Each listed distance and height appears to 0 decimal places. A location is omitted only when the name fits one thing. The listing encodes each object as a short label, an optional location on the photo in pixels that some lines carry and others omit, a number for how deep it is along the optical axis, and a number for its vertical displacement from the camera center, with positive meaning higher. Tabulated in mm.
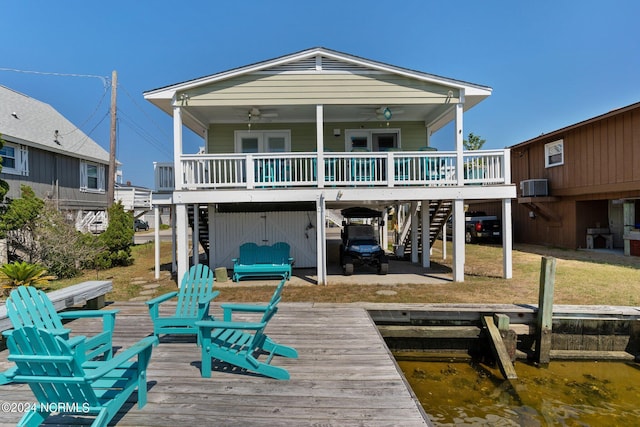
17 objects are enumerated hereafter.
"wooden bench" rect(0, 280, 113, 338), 4537 -1272
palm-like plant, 8435 -1385
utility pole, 16328 +3796
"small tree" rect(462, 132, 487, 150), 42656 +8834
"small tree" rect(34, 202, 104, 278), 11016 -843
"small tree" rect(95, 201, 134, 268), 12827 -788
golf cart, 10711 -983
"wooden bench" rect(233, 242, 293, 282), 10273 -1378
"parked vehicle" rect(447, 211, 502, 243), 19391 -842
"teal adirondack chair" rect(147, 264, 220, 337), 4344 -1129
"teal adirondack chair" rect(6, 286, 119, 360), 3221 -963
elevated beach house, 9523 +1715
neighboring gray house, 15055 +2978
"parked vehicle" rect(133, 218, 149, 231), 36844 -791
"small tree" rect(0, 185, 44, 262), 10570 -138
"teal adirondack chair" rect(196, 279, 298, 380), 3520 -1417
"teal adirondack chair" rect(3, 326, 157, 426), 2377 -1130
